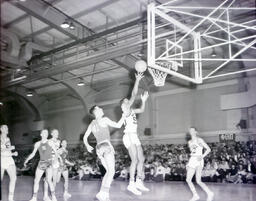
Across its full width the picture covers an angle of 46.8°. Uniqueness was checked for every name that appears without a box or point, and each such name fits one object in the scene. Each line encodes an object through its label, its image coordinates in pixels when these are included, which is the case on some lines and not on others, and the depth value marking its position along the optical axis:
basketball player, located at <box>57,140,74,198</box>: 7.23
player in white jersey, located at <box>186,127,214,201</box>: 5.90
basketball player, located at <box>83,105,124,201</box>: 5.21
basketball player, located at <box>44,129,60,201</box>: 6.41
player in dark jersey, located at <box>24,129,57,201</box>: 6.03
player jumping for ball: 5.75
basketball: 6.49
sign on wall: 12.47
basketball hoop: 7.19
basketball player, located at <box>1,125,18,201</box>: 5.71
